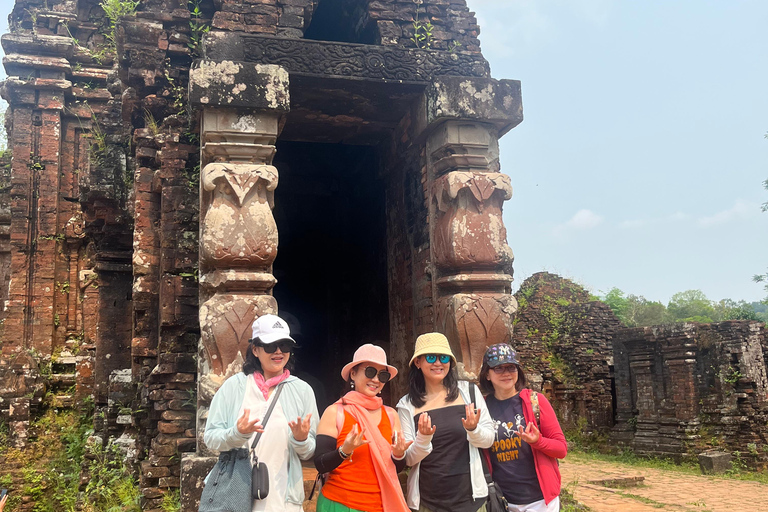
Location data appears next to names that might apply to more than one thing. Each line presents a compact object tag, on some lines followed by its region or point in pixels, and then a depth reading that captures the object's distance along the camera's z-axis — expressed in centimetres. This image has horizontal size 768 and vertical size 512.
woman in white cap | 297
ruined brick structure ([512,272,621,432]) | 1920
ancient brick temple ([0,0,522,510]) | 463
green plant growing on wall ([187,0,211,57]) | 551
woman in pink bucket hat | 316
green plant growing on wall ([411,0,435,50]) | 555
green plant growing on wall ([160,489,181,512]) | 492
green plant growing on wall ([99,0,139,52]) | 727
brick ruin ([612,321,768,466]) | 1490
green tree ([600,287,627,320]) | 3588
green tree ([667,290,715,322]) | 4319
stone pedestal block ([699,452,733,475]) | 1412
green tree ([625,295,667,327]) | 4313
